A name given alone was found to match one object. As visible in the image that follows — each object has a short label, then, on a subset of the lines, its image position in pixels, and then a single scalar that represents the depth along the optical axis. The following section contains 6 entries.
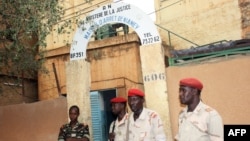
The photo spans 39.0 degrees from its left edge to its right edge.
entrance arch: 6.55
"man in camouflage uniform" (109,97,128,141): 5.01
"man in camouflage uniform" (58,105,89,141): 5.54
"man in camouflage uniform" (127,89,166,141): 4.32
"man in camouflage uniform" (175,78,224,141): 3.22
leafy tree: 6.57
